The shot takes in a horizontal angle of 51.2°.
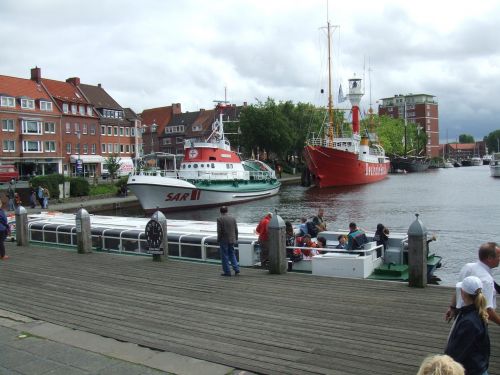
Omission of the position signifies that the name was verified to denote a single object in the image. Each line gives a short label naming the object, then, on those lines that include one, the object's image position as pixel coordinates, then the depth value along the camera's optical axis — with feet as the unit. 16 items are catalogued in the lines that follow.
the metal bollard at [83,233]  53.72
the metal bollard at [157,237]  46.37
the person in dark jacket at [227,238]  39.70
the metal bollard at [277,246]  39.14
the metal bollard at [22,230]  62.39
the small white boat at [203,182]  155.74
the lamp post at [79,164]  187.40
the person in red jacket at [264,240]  42.96
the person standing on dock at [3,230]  50.80
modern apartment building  610.24
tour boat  40.55
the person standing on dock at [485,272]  18.08
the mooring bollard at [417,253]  33.01
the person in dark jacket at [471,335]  15.02
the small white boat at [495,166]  310.24
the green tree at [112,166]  202.39
